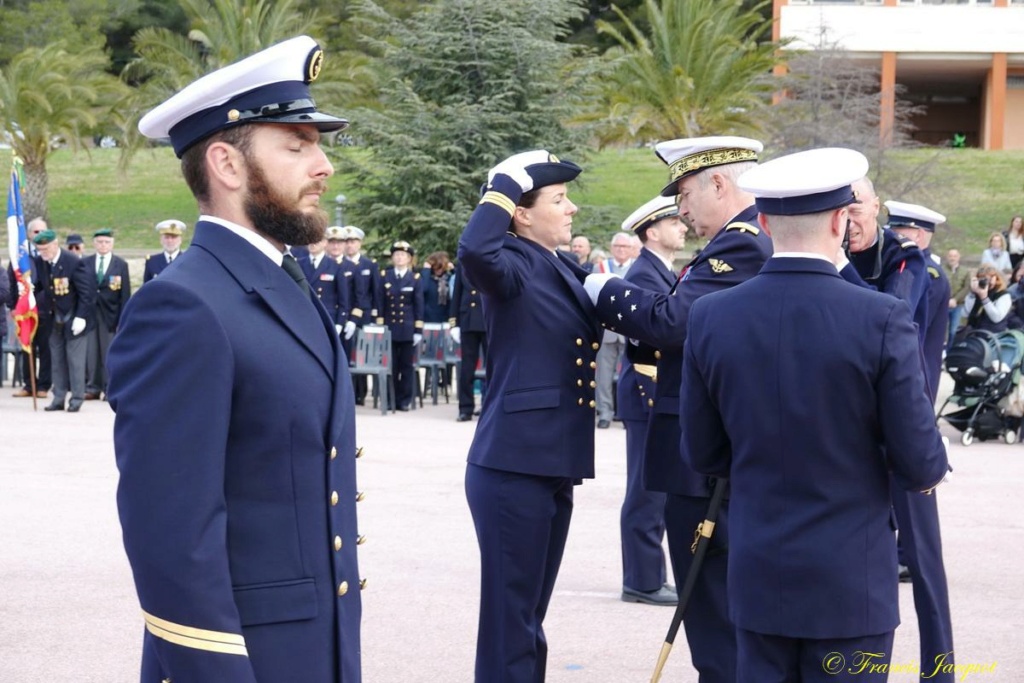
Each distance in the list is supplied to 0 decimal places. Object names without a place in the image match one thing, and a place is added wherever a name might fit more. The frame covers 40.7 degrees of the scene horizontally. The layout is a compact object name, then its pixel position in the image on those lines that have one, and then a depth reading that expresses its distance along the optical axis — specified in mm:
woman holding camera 15039
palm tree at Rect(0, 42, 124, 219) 30656
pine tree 23859
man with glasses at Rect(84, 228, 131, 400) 16578
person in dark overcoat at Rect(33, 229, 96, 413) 15750
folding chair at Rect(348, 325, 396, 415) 16031
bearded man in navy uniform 2498
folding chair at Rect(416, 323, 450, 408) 17391
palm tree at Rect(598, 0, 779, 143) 29375
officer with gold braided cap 4832
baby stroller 13141
